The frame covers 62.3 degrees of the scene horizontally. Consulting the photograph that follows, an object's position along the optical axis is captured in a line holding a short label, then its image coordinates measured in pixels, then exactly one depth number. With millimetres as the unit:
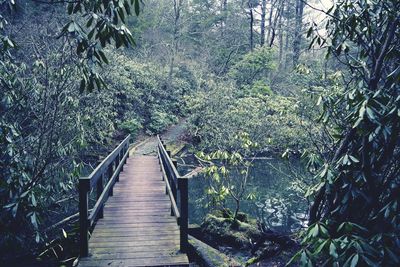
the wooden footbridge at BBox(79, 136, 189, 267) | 4062
